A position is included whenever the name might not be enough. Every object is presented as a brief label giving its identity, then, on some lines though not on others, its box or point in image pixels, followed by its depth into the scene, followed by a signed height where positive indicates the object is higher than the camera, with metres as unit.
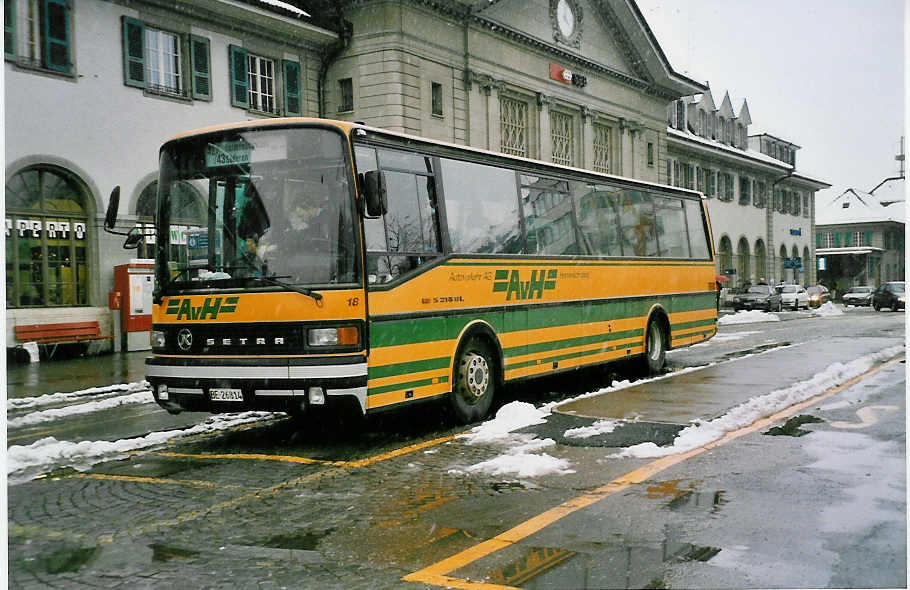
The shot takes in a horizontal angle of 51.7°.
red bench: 19.22 -0.73
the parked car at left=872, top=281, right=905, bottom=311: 37.47 -0.87
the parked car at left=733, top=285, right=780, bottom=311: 45.75 -0.94
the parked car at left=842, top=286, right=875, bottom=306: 46.02 -0.96
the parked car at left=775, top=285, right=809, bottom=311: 47.25 -0.90
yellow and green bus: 8.26 +0.17
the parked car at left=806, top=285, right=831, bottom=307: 48.44 -0.92
